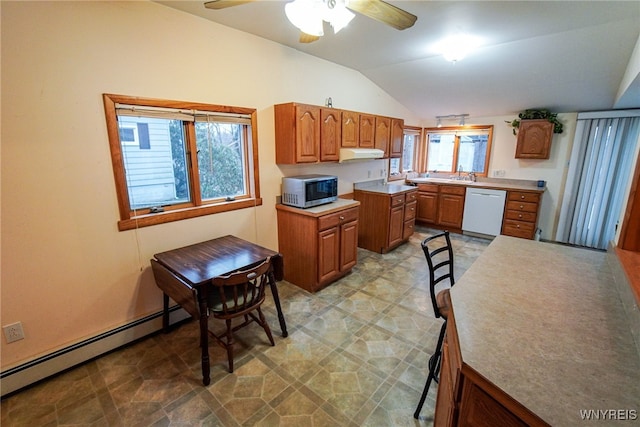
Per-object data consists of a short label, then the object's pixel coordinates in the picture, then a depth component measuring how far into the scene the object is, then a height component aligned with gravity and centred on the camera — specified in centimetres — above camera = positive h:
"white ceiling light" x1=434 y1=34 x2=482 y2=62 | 281 +107
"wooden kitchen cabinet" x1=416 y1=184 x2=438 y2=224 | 524 -94
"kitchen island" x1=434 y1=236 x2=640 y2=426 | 80 -68
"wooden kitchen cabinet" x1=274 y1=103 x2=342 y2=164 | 297 +21
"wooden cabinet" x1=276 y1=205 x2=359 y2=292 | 304 -102
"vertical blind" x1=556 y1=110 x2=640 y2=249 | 394 -35
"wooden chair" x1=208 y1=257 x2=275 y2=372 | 194 -107
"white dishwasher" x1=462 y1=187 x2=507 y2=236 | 461 -95
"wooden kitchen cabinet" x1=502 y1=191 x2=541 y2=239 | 434 -94
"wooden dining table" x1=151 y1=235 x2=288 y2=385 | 192 -84
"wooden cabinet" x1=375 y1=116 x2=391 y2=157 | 410 +26
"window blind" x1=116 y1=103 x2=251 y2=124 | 213 +31
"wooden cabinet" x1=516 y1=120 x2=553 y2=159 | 428 +20
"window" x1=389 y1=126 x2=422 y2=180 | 539 -12
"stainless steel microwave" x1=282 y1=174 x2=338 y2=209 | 308 -42
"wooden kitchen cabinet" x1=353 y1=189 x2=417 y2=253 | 409 -97
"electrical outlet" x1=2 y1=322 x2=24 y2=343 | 184 -115
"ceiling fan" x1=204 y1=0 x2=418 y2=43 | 151 +76
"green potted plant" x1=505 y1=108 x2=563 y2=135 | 423 +54
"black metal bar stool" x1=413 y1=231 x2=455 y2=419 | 166 -91
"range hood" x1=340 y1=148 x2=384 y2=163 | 353 -3
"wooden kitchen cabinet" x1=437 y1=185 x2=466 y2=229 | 496 -92
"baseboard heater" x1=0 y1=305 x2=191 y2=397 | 188 -145
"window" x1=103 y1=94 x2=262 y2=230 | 218 -6
